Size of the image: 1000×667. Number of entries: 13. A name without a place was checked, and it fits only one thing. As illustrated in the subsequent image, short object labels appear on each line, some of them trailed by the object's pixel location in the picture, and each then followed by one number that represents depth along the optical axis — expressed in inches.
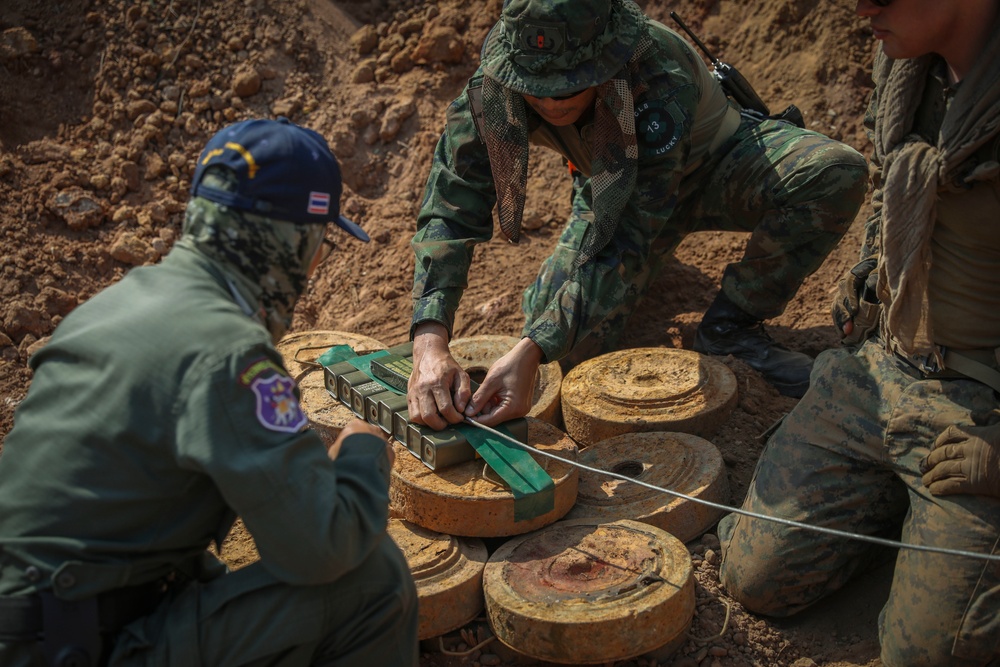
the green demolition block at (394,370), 150.1
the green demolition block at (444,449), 133.3
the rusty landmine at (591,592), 114.7
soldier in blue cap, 82.0
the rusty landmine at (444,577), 123.0
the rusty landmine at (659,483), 138.3
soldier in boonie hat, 144.7
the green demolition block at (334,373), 158.4
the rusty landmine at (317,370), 156.1
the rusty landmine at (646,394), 159.6
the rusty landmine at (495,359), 165.8
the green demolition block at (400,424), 140.0
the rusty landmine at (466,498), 128.6
